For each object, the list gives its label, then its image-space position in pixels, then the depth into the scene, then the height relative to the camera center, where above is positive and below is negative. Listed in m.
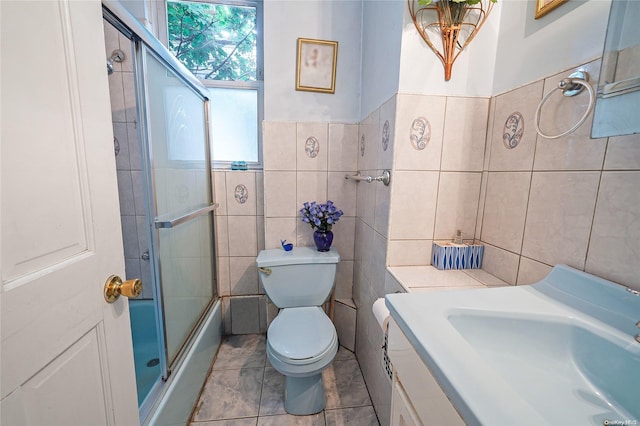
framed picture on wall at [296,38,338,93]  1.48 +0.65
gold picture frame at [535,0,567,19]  0.74 +0.53
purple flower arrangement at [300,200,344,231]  1.47 -0.23
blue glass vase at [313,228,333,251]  1.51 -0.38
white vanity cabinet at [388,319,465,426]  0.42 -0.42
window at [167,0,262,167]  1.63 +0.76
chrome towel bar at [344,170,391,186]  1.05 -0.01
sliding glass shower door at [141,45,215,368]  1.05 -0.12
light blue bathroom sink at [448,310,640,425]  0.46 -0.38
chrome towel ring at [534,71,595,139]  0.63 +0.25
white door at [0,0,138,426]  0.38 -0.09
